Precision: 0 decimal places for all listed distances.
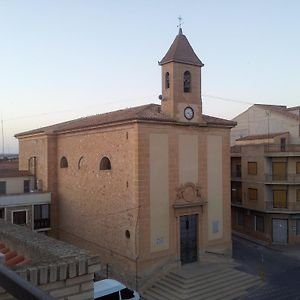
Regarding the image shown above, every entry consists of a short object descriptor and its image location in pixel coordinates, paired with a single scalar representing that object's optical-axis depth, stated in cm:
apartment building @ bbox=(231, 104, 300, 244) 3083
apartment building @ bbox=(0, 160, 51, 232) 2733
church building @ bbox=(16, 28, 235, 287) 2158
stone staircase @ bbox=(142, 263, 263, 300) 1952
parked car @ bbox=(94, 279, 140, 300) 1584
